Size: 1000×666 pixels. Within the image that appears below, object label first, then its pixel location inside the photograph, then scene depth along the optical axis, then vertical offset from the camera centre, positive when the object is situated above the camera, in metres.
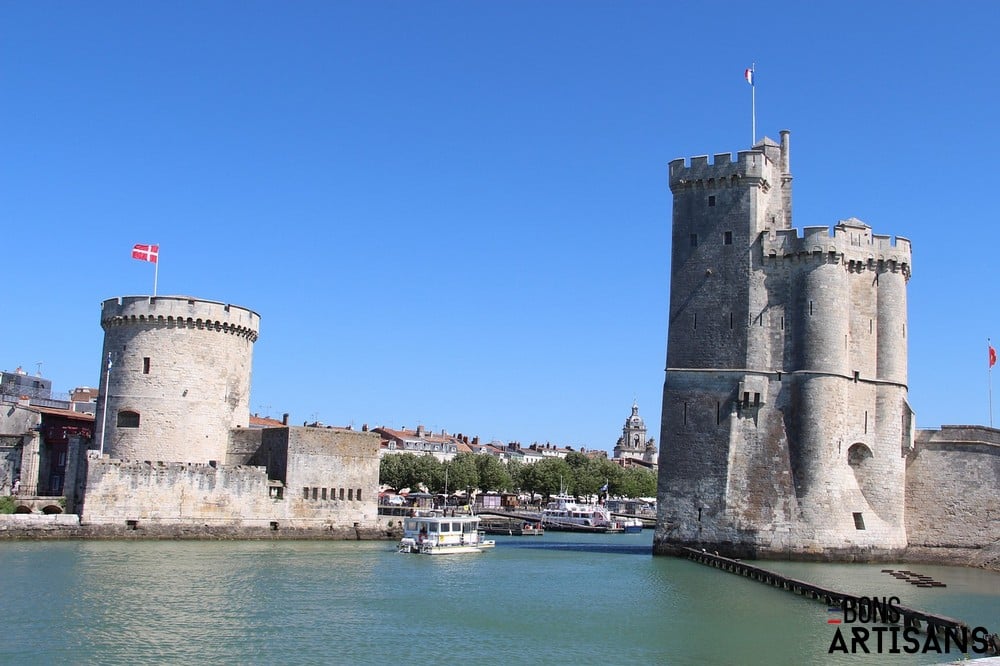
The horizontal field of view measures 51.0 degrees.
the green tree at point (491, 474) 97.69 -1.62
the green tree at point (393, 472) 92.88 -1.70
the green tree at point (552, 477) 103.38 -1.75
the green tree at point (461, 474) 94.75 -1.64
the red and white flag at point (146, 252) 51.12 +9.24
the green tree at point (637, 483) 115.12 -2.21
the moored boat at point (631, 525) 83.19 -5.11
